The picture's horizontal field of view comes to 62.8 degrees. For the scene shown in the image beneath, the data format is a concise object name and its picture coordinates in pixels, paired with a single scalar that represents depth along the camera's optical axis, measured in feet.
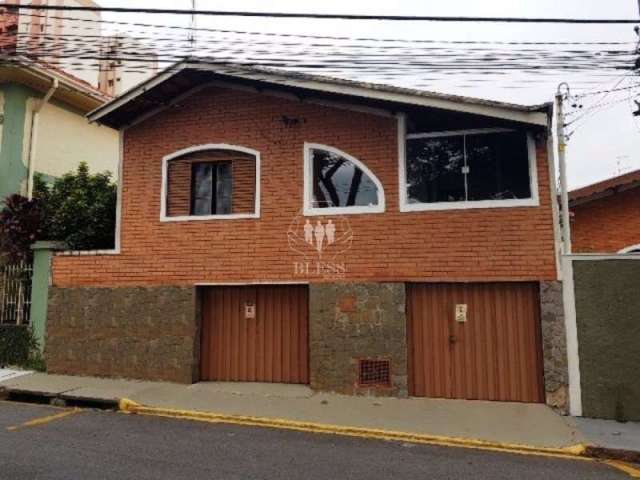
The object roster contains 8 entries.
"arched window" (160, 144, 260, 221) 32.60
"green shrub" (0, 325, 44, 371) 35.09
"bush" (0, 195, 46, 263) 37.27
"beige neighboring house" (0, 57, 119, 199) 44.09
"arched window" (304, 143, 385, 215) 30.63
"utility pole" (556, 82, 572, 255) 29.43
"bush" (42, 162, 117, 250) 36.11
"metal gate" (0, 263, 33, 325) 36.24
